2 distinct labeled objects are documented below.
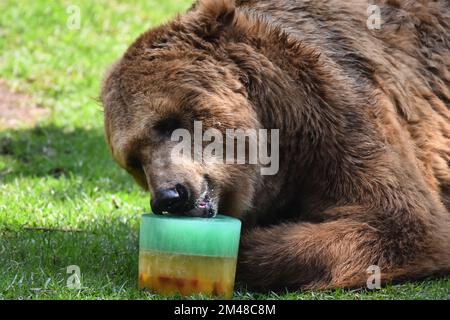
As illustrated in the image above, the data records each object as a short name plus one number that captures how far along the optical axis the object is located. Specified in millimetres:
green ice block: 9445
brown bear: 10148
